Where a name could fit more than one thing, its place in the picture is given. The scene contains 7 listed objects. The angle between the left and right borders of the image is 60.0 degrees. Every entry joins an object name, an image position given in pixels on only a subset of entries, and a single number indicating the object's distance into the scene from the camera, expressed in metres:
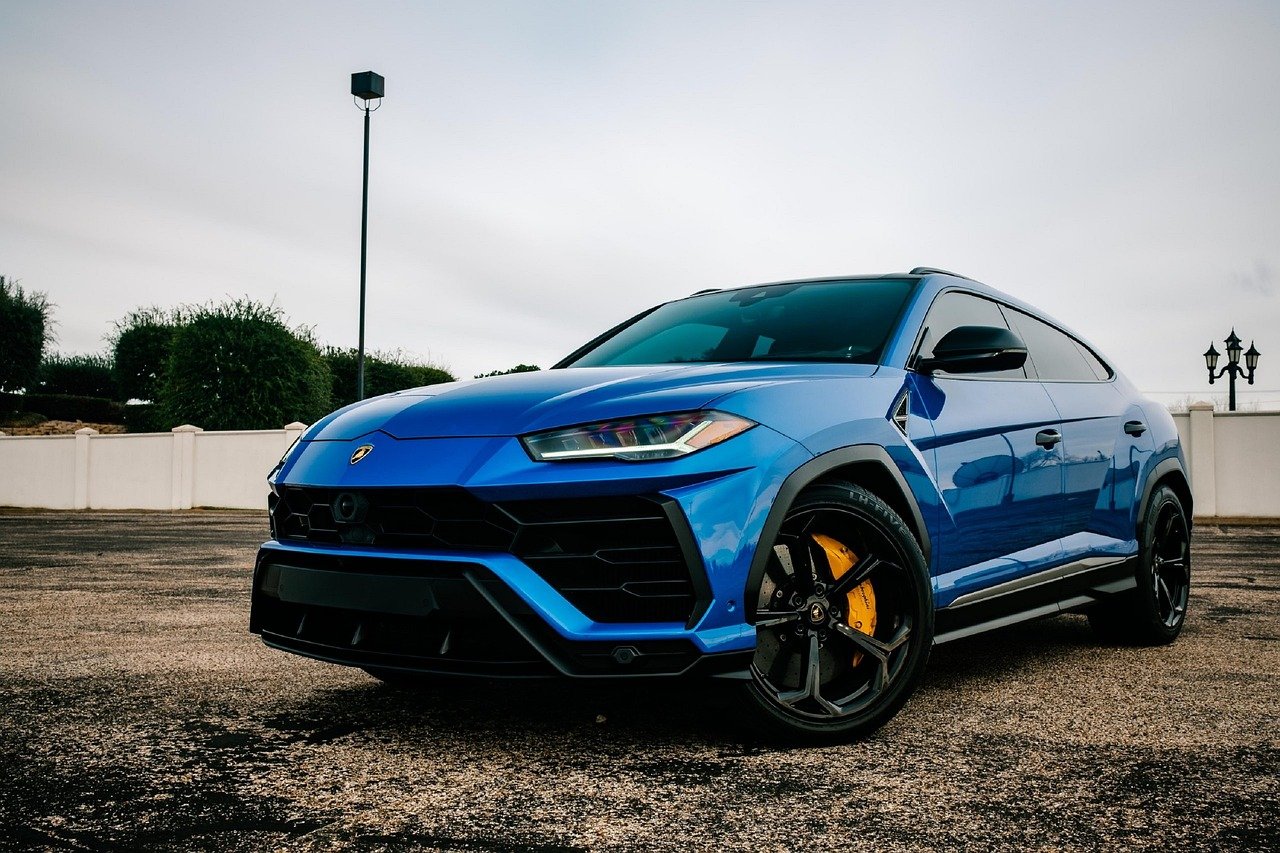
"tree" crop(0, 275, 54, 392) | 42.31
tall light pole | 21.08
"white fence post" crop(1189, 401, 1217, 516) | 20.94
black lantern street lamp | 26.62
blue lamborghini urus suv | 2.89
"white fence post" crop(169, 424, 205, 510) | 27.00
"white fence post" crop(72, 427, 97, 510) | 28.88
